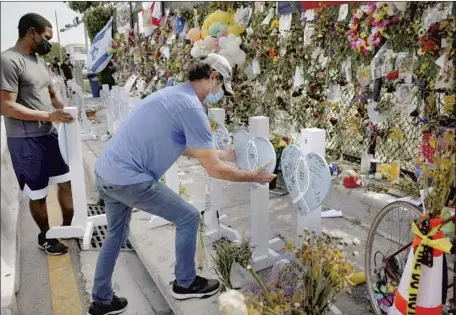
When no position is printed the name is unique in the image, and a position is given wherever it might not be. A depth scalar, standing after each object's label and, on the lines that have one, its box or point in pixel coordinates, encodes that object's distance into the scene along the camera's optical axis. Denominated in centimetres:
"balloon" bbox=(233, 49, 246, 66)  604
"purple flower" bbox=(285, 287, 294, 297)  234
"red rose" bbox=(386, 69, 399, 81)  405
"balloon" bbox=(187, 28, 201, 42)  681
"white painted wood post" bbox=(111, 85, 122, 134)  631
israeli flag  1245
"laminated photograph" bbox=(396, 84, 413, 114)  397
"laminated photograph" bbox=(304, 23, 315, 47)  495
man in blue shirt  244
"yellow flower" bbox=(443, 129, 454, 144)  199
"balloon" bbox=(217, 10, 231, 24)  618
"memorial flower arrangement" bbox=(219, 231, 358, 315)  185
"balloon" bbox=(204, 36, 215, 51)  615
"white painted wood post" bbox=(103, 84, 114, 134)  769
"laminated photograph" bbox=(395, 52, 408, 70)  400
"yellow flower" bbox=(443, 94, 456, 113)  344
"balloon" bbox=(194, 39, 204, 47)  653
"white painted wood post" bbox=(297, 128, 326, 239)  256
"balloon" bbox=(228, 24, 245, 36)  606
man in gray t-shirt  327
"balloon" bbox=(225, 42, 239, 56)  593
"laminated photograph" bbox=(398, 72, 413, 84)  392
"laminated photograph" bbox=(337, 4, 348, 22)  449
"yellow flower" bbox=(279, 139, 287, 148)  506
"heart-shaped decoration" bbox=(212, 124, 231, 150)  358
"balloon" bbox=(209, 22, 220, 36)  619
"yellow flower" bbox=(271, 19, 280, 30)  549
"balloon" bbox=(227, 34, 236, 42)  602
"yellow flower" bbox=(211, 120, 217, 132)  361
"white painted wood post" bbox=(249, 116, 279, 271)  301
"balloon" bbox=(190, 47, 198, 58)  658
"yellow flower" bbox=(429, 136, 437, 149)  345
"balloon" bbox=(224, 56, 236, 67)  605
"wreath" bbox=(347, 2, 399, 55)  405
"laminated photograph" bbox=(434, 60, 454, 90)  343
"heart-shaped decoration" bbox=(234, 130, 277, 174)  283
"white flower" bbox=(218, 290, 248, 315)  176
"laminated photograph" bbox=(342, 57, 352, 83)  465
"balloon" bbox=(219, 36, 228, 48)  607
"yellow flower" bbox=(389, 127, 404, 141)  438
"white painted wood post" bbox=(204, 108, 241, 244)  366
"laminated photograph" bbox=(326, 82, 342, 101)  493
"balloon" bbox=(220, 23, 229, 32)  618
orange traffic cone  201
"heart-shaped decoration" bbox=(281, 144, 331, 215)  243
